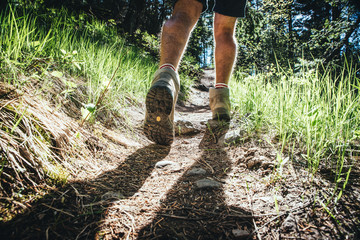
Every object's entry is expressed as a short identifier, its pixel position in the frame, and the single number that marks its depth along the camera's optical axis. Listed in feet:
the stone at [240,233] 1.85
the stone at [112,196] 2.41
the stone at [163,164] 3.74
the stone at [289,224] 1.84
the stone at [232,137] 4.47
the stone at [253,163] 3.24
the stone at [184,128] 6.38
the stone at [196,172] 3.36
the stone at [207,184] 2.84
